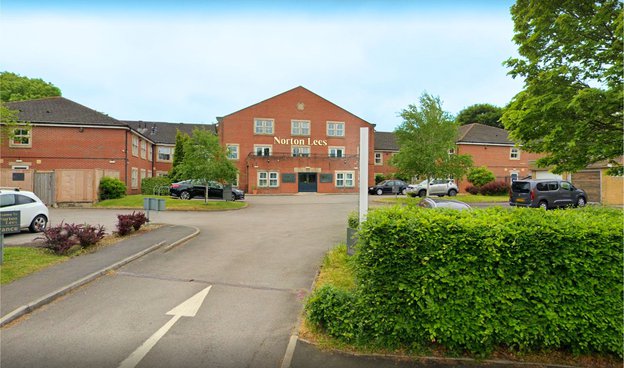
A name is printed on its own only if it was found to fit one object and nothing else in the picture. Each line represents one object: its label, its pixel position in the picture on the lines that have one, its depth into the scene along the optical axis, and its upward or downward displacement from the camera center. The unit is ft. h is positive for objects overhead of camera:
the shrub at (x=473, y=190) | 104.35 -0.52
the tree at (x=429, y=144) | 78.12 +10.21
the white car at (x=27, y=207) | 35.27 -2.36
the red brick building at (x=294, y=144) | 128.06 +17.16
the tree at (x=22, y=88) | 132.26 +40.16
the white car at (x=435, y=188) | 100.17 +0.01
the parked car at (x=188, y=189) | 85.30 -0.70
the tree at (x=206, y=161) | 72.18 +5.45
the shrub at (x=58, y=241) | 27.78 -4.59
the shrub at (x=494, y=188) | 101.35 +0.11
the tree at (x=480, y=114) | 196.69 +44.74
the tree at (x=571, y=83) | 23.26 +7.85
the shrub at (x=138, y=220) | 38.19 -3.92
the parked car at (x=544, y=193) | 66.03 -0.83
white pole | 18.95 +0.76
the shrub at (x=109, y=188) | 73.82 -0.51
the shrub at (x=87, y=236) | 29.35 -4.43
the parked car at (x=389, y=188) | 119.55 -0.08
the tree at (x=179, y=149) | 119.24 +13.24
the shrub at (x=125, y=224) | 36.40 -4.20
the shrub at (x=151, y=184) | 102.83 +0.63
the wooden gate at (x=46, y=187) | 68.13 -0.35
